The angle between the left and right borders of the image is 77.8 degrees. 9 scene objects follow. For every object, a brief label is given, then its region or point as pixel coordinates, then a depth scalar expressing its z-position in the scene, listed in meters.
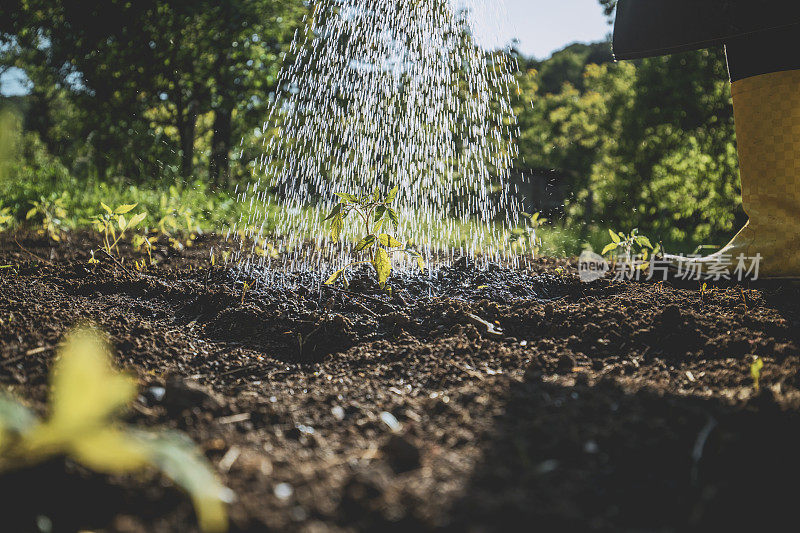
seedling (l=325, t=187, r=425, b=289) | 1.79
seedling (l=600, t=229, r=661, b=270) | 2.39
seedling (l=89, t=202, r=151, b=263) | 2.10
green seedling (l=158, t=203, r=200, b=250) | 2.98
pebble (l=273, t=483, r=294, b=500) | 0.70
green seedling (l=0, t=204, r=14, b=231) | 3.11
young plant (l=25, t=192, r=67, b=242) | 2.87
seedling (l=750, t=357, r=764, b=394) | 1.04
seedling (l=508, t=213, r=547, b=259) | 3.49
